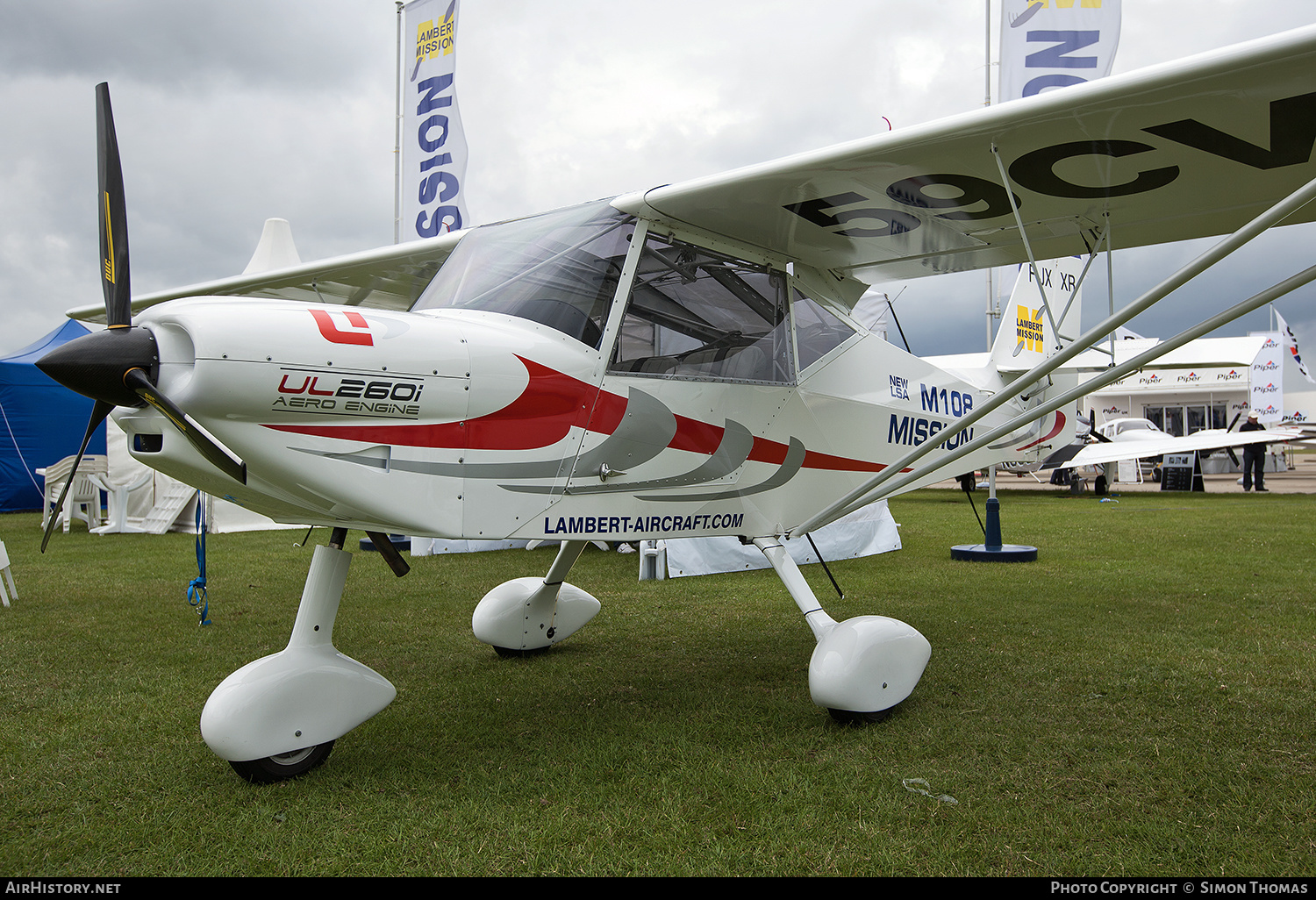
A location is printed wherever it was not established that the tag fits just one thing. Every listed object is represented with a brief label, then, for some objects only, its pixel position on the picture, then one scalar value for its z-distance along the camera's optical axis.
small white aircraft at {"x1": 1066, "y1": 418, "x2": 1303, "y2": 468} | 17.41
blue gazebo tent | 15.99
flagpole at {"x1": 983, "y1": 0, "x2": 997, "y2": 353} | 15.08
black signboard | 19.41
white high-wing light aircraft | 2.69
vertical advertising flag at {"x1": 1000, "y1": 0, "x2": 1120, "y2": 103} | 10.36
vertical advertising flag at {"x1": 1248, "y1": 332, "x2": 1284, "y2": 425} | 33.25
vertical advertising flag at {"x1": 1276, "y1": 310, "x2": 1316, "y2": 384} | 40.34
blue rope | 5.79
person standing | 18.80
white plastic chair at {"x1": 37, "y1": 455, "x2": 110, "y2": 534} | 13.28
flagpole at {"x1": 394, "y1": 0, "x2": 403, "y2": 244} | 12.91
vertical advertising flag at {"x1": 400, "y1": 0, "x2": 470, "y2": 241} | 11.59
